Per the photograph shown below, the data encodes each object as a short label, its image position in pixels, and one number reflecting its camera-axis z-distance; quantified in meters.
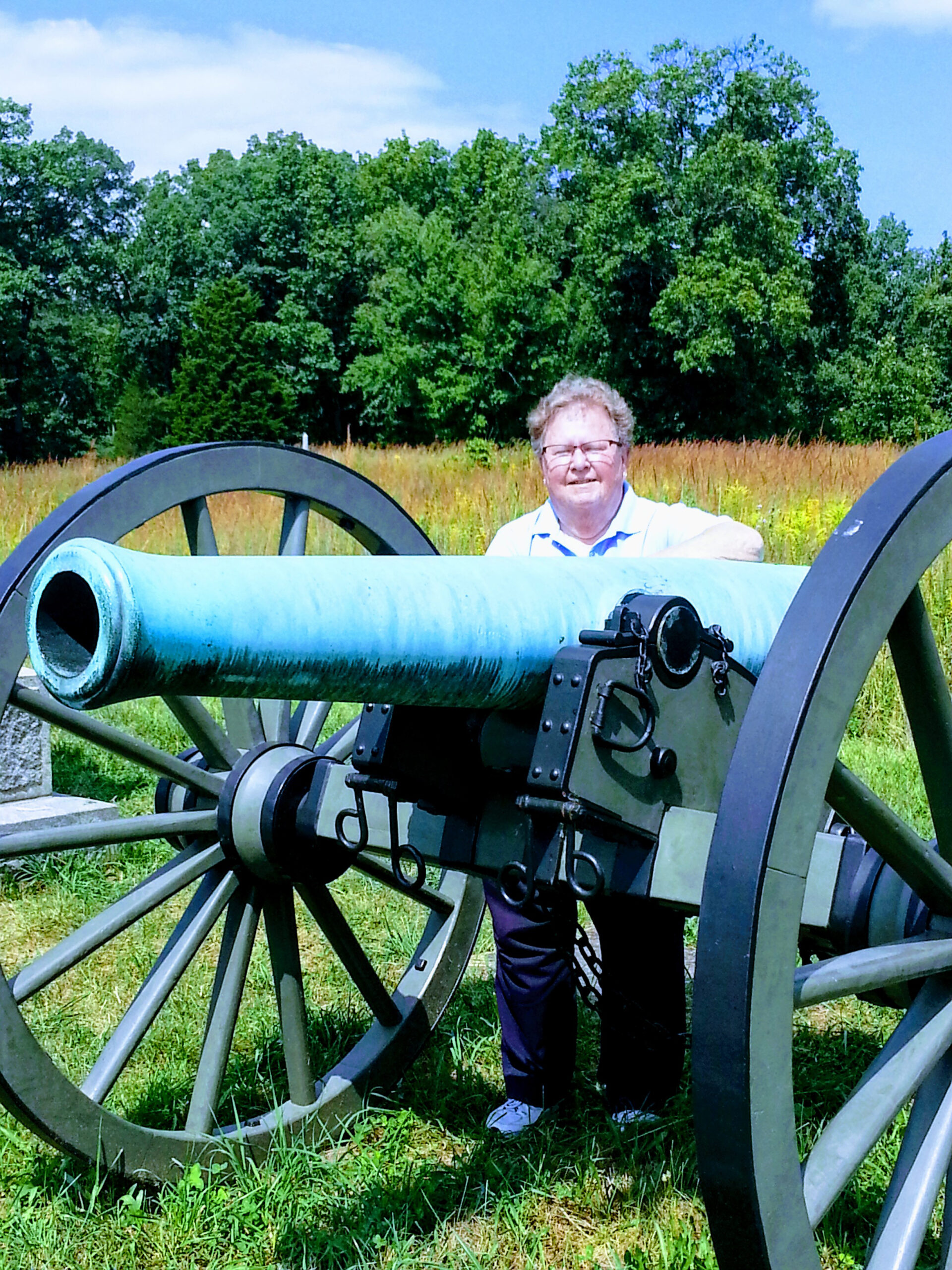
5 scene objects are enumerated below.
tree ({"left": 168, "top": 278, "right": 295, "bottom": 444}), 38.41
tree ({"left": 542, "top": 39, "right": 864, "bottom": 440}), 37.28
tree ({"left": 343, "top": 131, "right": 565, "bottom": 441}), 40.69
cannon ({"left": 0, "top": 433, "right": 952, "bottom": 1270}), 1.61
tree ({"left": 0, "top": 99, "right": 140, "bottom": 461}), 48.19
